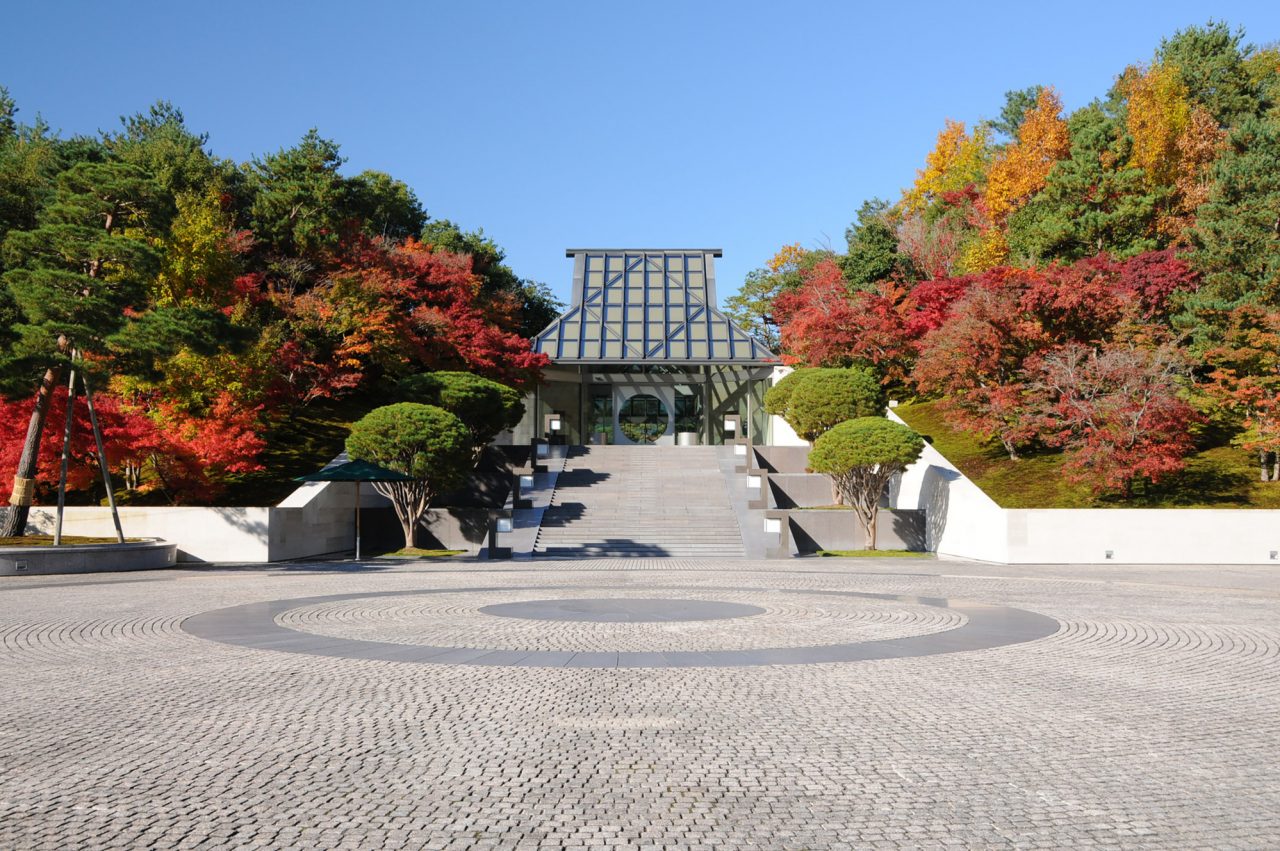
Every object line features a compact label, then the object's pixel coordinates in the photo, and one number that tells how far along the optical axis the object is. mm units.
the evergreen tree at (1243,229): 24812
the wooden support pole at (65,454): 18000
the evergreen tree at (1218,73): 35375
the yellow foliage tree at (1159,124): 34688
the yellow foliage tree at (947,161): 51341
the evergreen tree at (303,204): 31469
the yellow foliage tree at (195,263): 24219
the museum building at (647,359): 41781
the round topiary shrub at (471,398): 27922
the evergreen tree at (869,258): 39281
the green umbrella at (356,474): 20689
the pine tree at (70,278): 17266
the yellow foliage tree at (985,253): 38750
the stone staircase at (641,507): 23891
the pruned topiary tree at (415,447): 22250
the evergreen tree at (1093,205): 31109
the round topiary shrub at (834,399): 28516
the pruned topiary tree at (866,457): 22359
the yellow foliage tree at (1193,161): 32656
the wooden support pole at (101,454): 18000
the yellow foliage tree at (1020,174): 38656
